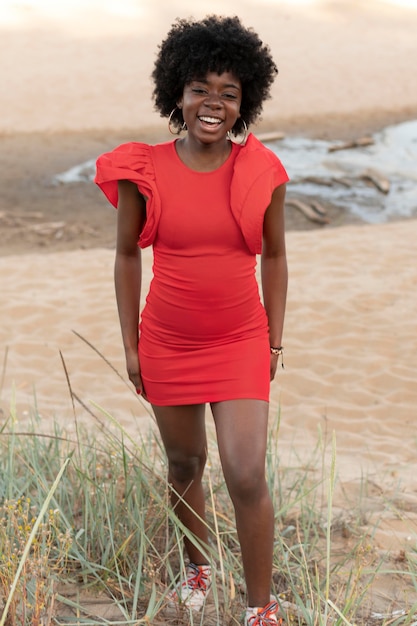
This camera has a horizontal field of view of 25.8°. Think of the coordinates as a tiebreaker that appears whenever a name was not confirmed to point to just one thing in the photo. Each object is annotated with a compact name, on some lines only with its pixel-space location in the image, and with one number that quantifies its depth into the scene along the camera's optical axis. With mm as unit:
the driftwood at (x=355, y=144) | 14054
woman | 2529
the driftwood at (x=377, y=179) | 12164
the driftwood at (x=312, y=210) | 10805
